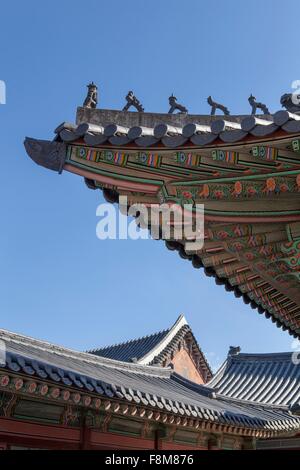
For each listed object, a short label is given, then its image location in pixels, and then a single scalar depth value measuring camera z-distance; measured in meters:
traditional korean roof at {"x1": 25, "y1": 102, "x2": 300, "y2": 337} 4.86
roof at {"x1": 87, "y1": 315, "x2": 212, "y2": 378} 28.14
